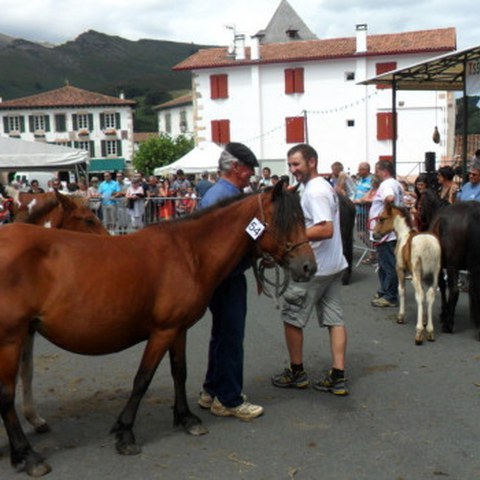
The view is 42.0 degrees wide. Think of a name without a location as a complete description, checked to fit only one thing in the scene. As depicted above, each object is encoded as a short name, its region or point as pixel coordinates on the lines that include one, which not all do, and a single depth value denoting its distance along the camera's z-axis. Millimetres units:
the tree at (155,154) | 65312
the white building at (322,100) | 45125
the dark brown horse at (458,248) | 6887
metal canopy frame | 12820
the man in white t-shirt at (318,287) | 4785
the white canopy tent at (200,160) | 23453
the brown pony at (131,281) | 3758
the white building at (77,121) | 78938
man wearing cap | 4574
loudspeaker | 11680
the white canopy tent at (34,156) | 13922
